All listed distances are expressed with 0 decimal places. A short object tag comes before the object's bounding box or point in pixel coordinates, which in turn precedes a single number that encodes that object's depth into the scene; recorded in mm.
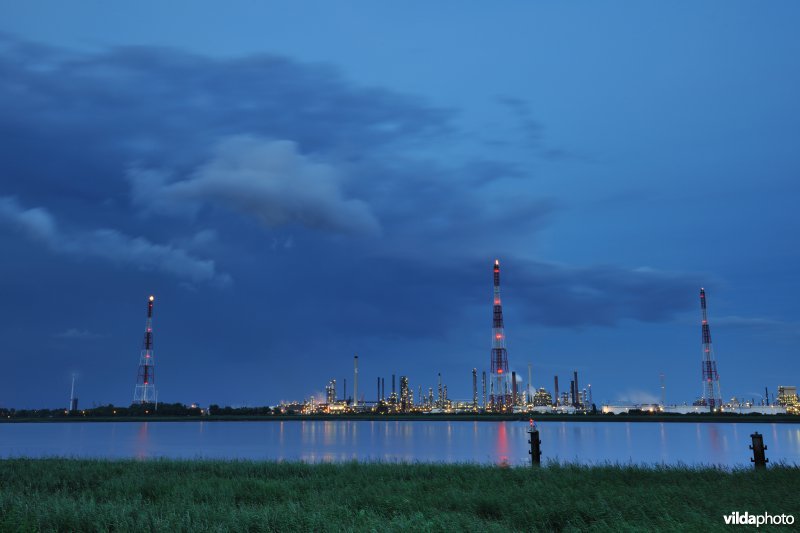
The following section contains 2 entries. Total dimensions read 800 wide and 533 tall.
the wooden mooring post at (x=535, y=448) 32562
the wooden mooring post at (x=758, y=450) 30000
